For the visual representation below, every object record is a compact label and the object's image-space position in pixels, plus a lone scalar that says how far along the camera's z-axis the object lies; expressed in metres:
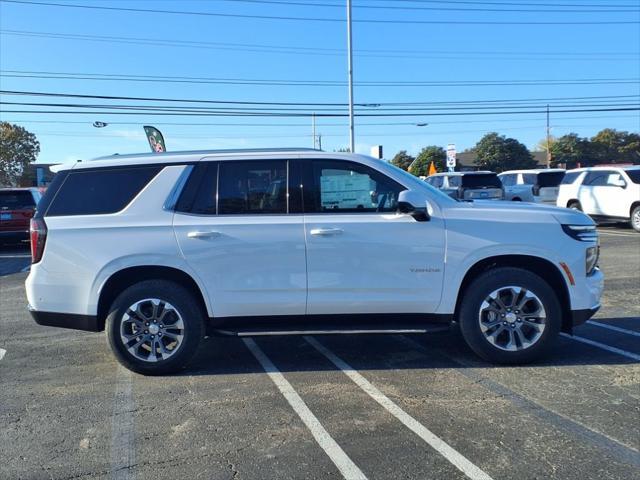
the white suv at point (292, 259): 4.88
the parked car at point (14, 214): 15.59
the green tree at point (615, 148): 85.69
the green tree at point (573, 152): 84.69
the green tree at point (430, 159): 70.69
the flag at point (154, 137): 13.75
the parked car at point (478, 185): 19.66
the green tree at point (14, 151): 65.12
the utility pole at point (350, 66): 25.80
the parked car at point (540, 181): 25.23
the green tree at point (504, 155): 78.31
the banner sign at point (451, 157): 28.66
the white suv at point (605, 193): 16.53
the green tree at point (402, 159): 79.22
